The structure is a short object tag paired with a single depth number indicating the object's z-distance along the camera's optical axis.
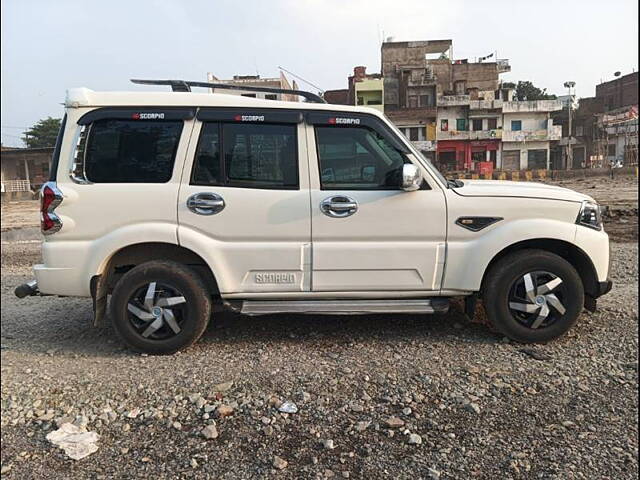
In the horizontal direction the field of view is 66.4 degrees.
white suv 3.83
